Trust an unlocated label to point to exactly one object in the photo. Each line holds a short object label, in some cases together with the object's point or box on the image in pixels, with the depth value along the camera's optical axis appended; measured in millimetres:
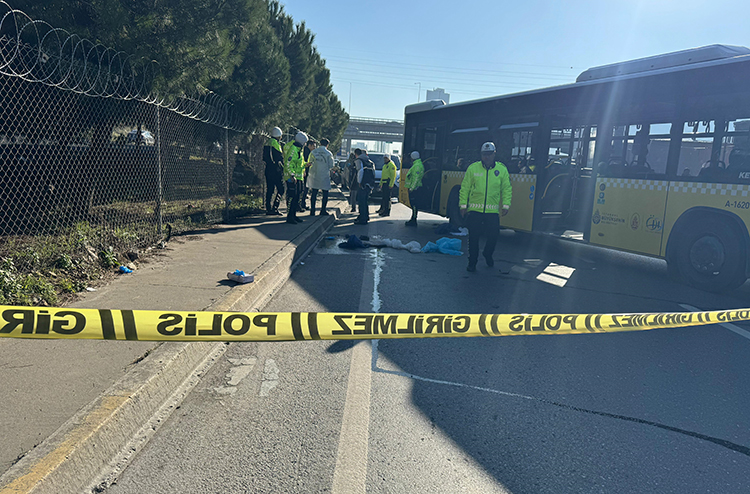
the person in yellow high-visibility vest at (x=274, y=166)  12688
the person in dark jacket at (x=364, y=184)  13953
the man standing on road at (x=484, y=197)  8195
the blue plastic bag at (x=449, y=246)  10109
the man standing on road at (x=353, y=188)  15295
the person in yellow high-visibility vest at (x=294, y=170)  11828
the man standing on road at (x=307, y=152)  12980
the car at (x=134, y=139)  10519
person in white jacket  13711
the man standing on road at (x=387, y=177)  15875
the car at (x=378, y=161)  25094
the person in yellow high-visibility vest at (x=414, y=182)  14383
